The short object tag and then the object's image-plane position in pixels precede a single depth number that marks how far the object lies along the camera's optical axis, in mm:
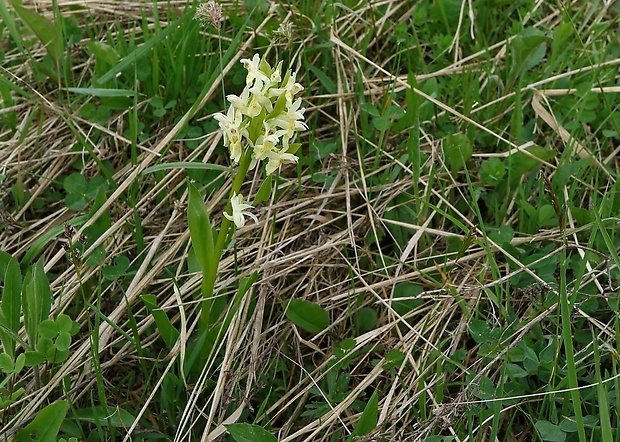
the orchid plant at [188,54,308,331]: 555
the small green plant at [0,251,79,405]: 577
